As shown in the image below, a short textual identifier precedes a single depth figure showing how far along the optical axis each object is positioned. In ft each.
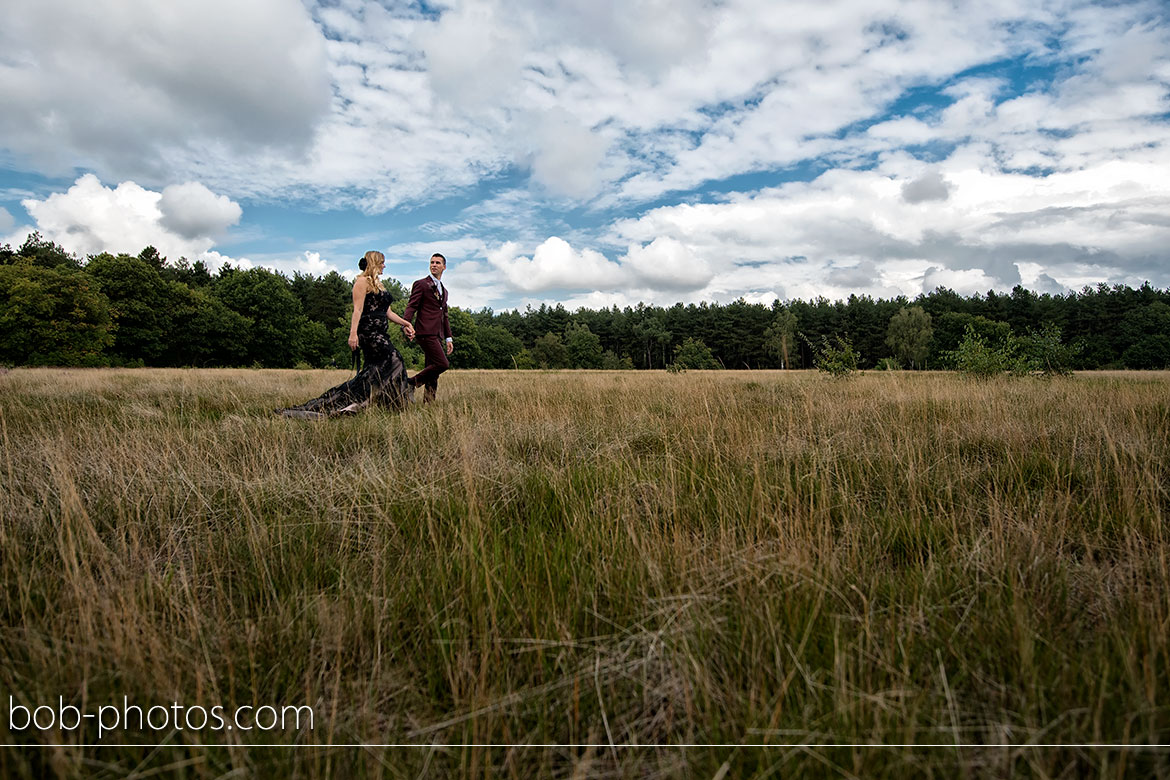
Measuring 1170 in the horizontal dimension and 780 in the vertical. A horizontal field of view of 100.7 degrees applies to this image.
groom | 23.68
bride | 21.20
